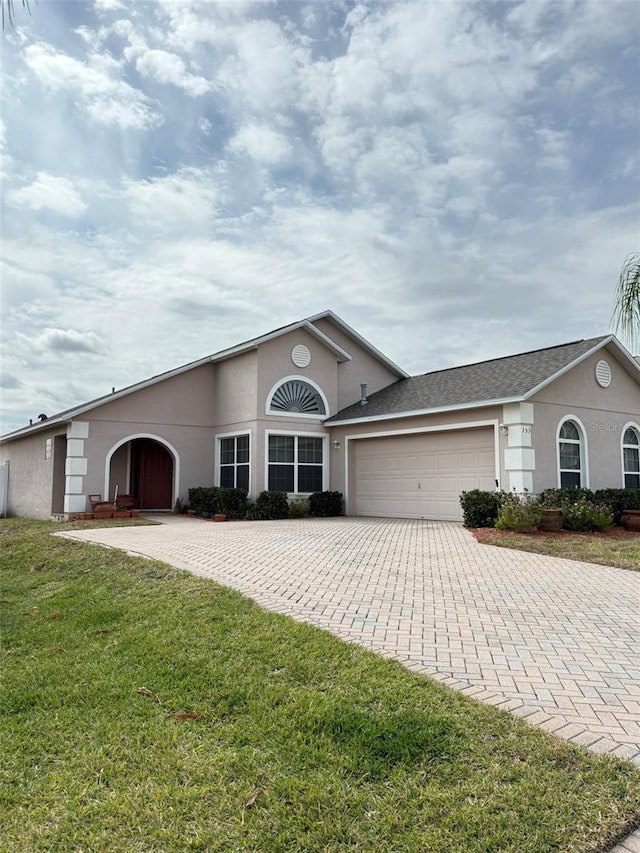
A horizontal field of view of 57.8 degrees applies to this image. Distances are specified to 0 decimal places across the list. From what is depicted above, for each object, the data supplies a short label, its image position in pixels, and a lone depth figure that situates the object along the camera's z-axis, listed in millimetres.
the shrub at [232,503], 17078
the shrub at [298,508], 17906
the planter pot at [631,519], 14444
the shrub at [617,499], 15173
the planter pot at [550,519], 13188
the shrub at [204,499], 17469
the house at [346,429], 15250
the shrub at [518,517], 12703
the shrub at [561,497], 13852
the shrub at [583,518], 13547
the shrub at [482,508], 13766
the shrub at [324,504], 18344
